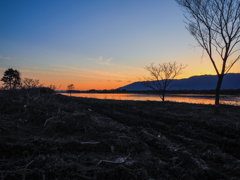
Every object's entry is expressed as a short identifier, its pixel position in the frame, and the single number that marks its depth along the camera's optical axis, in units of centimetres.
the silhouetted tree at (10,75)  3362
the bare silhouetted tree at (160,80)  1459
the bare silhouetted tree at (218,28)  773
